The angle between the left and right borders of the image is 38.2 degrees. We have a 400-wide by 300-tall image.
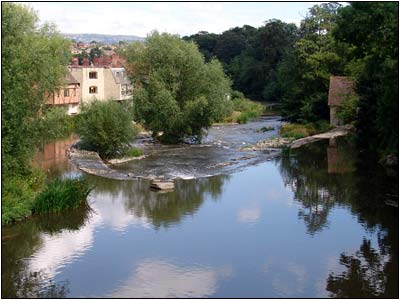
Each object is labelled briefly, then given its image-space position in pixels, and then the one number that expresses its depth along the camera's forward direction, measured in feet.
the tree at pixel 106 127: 117.60
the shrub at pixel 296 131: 151.53
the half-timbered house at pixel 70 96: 174.17
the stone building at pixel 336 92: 154.30
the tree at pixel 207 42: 372.09
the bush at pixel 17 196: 66.80
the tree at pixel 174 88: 138.21
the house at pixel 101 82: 195.11
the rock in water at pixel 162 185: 87.81
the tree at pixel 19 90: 66.39
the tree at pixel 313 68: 165.58
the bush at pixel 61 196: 71.67
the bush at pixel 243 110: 196.74
